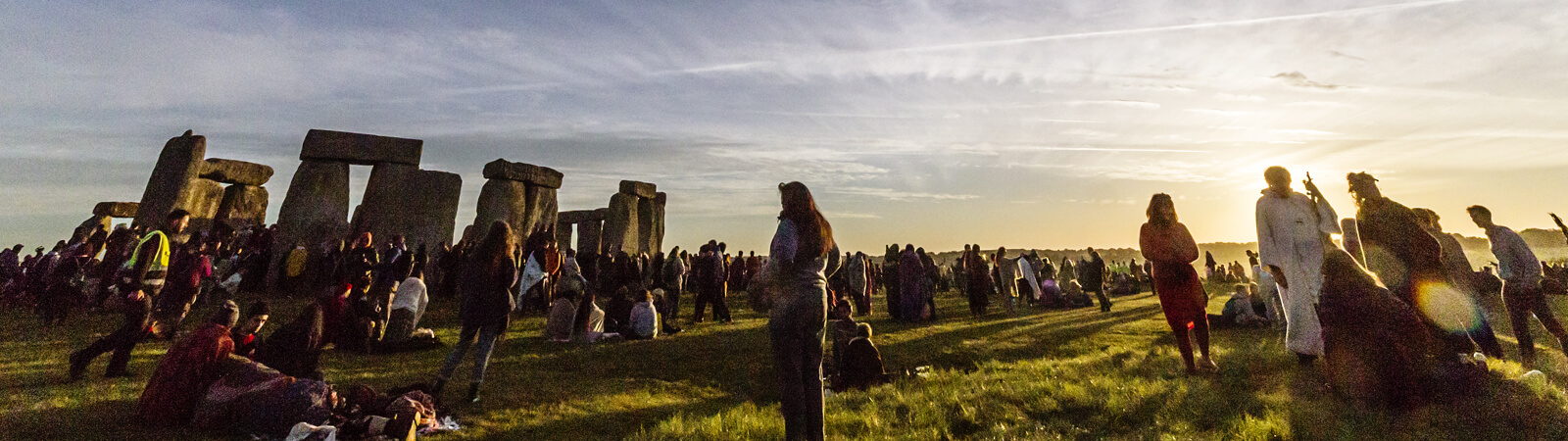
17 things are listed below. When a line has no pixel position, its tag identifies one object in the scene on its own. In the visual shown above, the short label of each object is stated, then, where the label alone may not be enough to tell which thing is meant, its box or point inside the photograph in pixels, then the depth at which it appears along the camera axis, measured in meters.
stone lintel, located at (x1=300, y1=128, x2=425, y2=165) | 15.12
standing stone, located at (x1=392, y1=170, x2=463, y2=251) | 15.27
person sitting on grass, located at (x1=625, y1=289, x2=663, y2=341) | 10.30
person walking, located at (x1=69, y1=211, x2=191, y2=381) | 6.28
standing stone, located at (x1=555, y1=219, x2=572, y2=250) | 25.52
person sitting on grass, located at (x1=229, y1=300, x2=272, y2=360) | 5.34
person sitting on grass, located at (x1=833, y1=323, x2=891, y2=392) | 6.96
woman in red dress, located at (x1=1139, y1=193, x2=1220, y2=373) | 5.55
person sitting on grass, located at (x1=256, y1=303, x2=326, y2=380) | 5.71
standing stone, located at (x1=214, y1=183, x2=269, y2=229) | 18.55
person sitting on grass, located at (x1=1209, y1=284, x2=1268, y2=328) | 10.37
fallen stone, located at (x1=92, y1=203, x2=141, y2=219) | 21.92
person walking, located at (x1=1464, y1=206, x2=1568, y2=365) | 5.75
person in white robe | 5.28
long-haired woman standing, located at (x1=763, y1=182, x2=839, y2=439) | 3.74
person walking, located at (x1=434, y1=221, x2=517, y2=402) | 5.70
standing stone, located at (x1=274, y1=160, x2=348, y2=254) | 14.27
